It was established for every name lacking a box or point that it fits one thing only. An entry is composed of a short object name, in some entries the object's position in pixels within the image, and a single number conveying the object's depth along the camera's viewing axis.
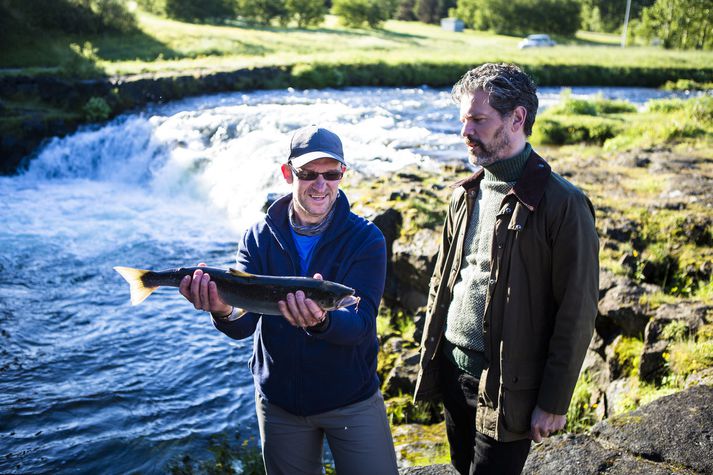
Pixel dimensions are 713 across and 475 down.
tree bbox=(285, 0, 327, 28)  66.81
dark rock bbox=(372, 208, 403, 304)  8.93
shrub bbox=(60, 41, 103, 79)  25.88
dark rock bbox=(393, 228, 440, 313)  8.27
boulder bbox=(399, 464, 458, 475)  4.51
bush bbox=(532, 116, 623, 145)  17.33
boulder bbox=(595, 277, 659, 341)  6.10
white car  59.94
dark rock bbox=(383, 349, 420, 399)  6.98
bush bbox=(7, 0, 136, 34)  36.25
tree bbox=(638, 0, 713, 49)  56.62
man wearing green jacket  3.19
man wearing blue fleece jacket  3.43
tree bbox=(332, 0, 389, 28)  72.19
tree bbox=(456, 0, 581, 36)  78.69
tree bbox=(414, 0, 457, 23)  91.25
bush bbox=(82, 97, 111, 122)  22.70
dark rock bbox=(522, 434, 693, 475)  4.02
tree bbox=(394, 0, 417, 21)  92.75
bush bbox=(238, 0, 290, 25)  66.81
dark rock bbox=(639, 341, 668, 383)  5.42
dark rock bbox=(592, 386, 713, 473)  3.98
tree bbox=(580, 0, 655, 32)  91.31
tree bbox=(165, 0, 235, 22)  58.78
